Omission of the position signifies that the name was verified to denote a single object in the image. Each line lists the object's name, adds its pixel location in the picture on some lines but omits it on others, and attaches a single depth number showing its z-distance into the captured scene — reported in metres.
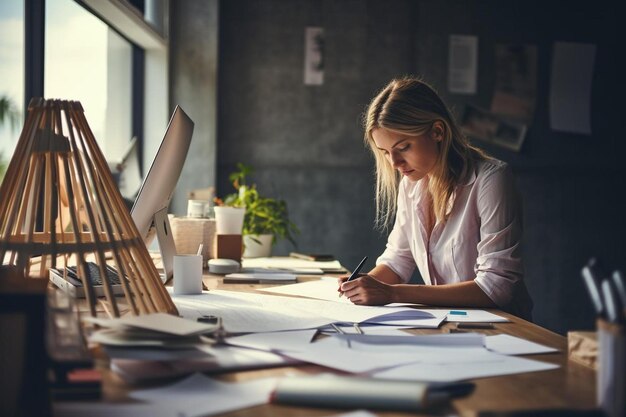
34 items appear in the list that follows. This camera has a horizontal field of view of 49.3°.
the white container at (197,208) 2.48
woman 1.85
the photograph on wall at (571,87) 4.44
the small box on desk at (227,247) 2.46
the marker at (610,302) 0.82
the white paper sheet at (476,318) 1.48
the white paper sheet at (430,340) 1.16
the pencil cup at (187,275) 1.76
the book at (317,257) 2.96
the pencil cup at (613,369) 0.80
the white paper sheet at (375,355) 1.03
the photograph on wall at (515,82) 4.41
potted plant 3.07
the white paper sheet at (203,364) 0.96
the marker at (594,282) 0.85
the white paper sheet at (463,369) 0.98
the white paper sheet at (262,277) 2.11
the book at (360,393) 0.83
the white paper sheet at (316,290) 1.77
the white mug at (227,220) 2.54
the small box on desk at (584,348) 1.06
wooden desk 0.84
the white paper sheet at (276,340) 1.14
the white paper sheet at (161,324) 1.05
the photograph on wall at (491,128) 4.39
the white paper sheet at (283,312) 1.35
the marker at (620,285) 0.86
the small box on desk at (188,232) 2.40
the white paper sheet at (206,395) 0.83
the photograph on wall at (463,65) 4.38
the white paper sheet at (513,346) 1.17
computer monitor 1.77
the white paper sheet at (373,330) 1.30
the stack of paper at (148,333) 1.04
